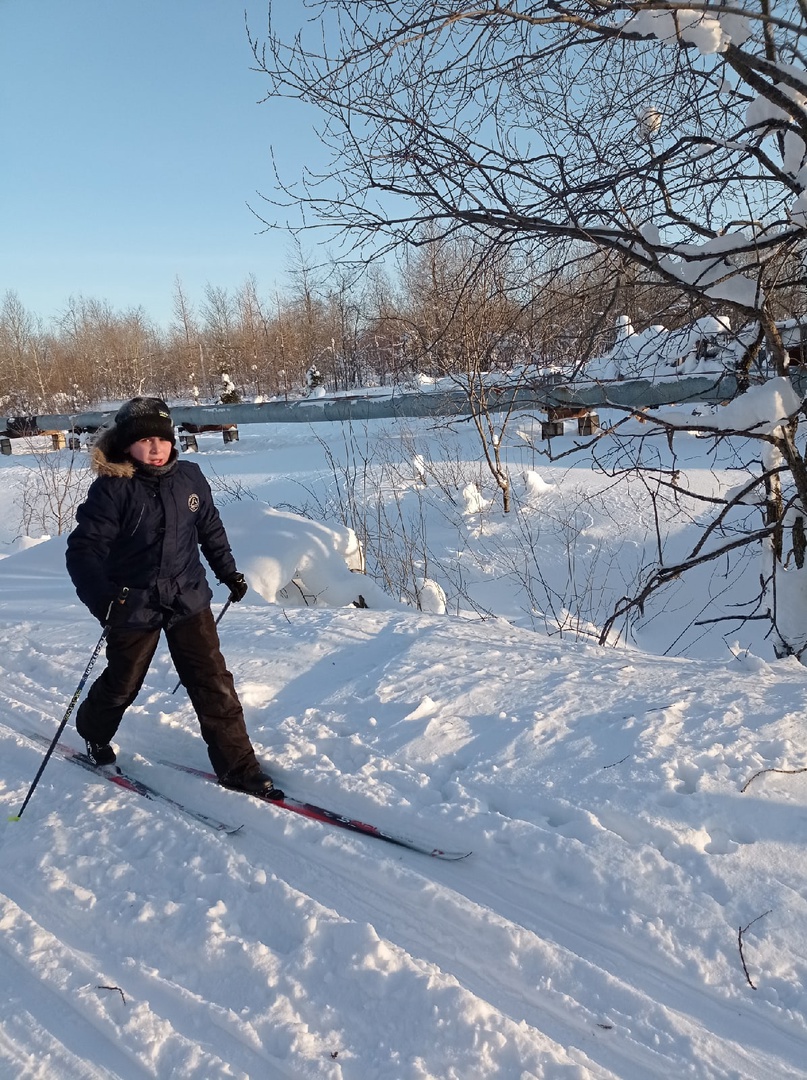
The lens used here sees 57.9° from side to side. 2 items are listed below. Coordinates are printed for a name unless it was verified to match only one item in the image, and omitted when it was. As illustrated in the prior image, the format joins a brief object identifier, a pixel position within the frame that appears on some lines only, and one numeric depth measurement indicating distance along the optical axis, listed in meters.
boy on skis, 3.14
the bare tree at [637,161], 3.36
